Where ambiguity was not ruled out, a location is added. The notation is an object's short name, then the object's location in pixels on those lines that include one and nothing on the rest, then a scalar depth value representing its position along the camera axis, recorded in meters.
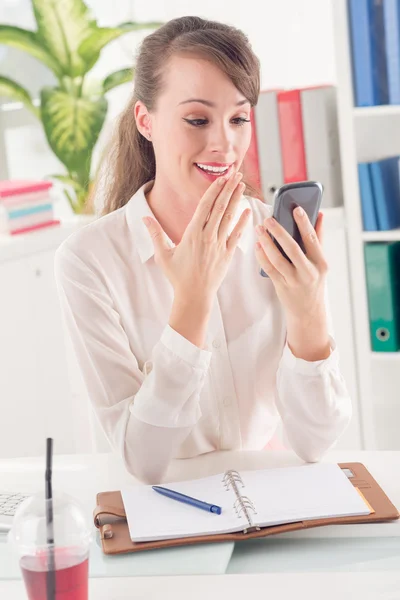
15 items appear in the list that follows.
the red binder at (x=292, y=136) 2.71
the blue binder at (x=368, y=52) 2.52
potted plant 2.87
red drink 0.95
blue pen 1.18
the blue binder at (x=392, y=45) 2.47
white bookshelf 2.61
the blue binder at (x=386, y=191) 2.63
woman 1.43
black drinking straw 0.95
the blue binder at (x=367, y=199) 2.64
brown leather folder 1.13
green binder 2.66
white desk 1.08
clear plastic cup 0.95
